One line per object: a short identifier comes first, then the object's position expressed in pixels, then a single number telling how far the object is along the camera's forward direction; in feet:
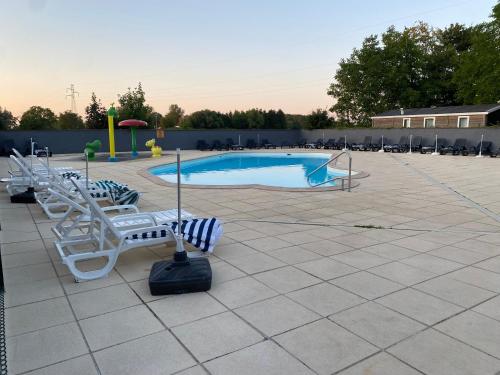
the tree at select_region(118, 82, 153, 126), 104.27
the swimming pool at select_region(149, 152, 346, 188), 45.68
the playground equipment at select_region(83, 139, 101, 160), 62.20
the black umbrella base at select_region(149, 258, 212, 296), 10.83
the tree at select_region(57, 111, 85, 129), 180.34
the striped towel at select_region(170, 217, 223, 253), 13.87
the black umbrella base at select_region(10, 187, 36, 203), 24.38
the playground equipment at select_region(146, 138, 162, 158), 65.32
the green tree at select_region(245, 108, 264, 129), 142.79
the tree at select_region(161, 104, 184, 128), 226.42
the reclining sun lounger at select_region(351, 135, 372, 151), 77.95
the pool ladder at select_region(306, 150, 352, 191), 29.19
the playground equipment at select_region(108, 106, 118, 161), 59.09
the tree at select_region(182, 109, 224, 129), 142.82
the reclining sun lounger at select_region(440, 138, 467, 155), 63.87
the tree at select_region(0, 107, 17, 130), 163.86
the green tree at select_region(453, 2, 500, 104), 106.22
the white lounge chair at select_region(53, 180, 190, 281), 12.23
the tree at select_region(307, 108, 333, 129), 107.03
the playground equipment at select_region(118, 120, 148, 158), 65.31
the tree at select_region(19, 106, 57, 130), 152.15
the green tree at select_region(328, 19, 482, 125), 128.57
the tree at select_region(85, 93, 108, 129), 102.42
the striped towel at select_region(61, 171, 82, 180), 28.18
